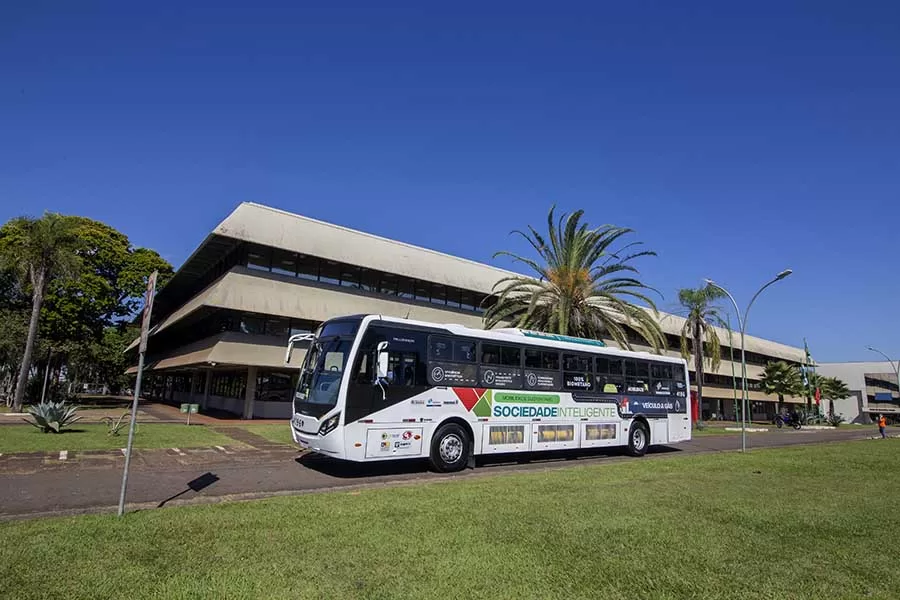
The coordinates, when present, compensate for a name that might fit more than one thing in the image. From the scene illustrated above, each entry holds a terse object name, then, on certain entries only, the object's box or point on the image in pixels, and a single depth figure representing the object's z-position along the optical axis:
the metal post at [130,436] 6.92
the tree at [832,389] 65.38
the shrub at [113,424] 16.88
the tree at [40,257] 28.34
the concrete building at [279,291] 27.09
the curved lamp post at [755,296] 19.20
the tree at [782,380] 52.06
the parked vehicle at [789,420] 45.91
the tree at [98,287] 34.72
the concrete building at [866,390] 85.19
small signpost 21.70
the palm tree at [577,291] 24.50
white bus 11.13
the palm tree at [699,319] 43.03
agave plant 16.70
